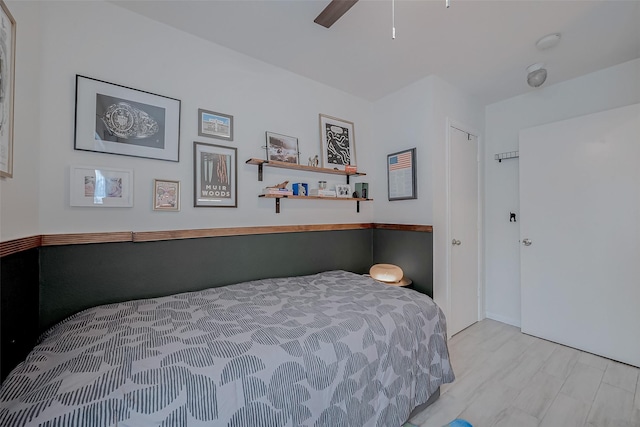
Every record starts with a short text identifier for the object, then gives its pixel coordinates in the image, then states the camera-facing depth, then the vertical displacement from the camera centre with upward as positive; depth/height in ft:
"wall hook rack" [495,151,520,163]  9.22 +2.27
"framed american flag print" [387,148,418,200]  8.18 +1.40
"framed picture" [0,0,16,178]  3.19 +1.71
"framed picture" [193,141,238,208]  6.02 +0.99
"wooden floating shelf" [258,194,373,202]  6.81 +0.56
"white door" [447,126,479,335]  8.45 -0.46
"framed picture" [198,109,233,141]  6.15 +2.27
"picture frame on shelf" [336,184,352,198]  8.30 +0.86
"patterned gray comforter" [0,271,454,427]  2.52 -1.79
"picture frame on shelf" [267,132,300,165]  7.16 +1.97
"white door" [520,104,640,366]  6.84 -0.47
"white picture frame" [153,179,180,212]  5.52 +0.46
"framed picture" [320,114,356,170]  8.28 +2.49
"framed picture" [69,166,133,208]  4.76 +0.56
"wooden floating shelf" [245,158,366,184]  6.66 +1.42
